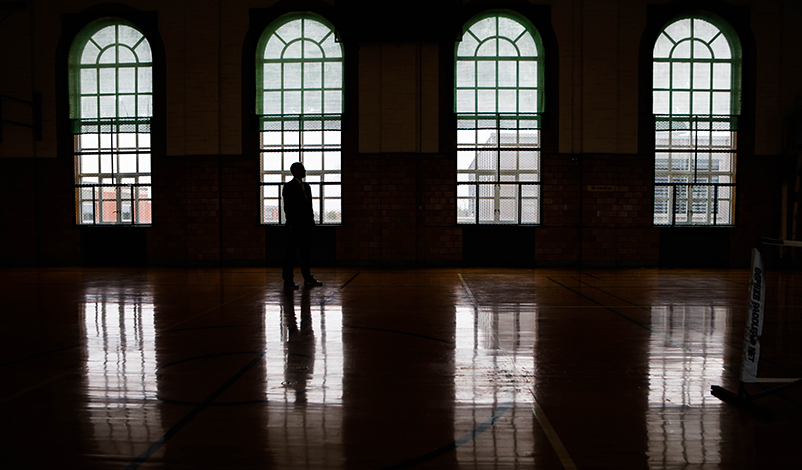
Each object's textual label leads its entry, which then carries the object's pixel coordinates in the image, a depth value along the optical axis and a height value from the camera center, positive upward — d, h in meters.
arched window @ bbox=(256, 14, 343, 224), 11.08 +2.55
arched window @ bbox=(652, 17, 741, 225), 10.95 +2.35
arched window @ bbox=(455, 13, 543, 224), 10.93 +2.46
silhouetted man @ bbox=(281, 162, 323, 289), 7.10 -0.01
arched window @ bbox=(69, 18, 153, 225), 11.34 +2.22
